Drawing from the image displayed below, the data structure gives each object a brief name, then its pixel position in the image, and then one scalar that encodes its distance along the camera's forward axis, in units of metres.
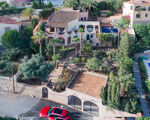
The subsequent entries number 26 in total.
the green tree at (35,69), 35.16
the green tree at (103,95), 30.77
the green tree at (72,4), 58.08
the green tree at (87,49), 43.03
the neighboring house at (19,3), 70.47
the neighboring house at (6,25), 47.19
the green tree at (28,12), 55.88
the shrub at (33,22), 50.78
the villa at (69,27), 45.91
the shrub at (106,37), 45.31
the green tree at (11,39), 43.91
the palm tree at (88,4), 56.41
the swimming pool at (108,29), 49.34
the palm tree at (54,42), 40.12
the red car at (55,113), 30.20
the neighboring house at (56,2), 73.46
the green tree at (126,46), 40.81
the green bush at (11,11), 61.31
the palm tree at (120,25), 43.58
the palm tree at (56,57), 39.78
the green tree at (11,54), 41.97
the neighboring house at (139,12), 50.44
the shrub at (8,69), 38.56
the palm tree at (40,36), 40.62
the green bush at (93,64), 38.32
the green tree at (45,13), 56.95
